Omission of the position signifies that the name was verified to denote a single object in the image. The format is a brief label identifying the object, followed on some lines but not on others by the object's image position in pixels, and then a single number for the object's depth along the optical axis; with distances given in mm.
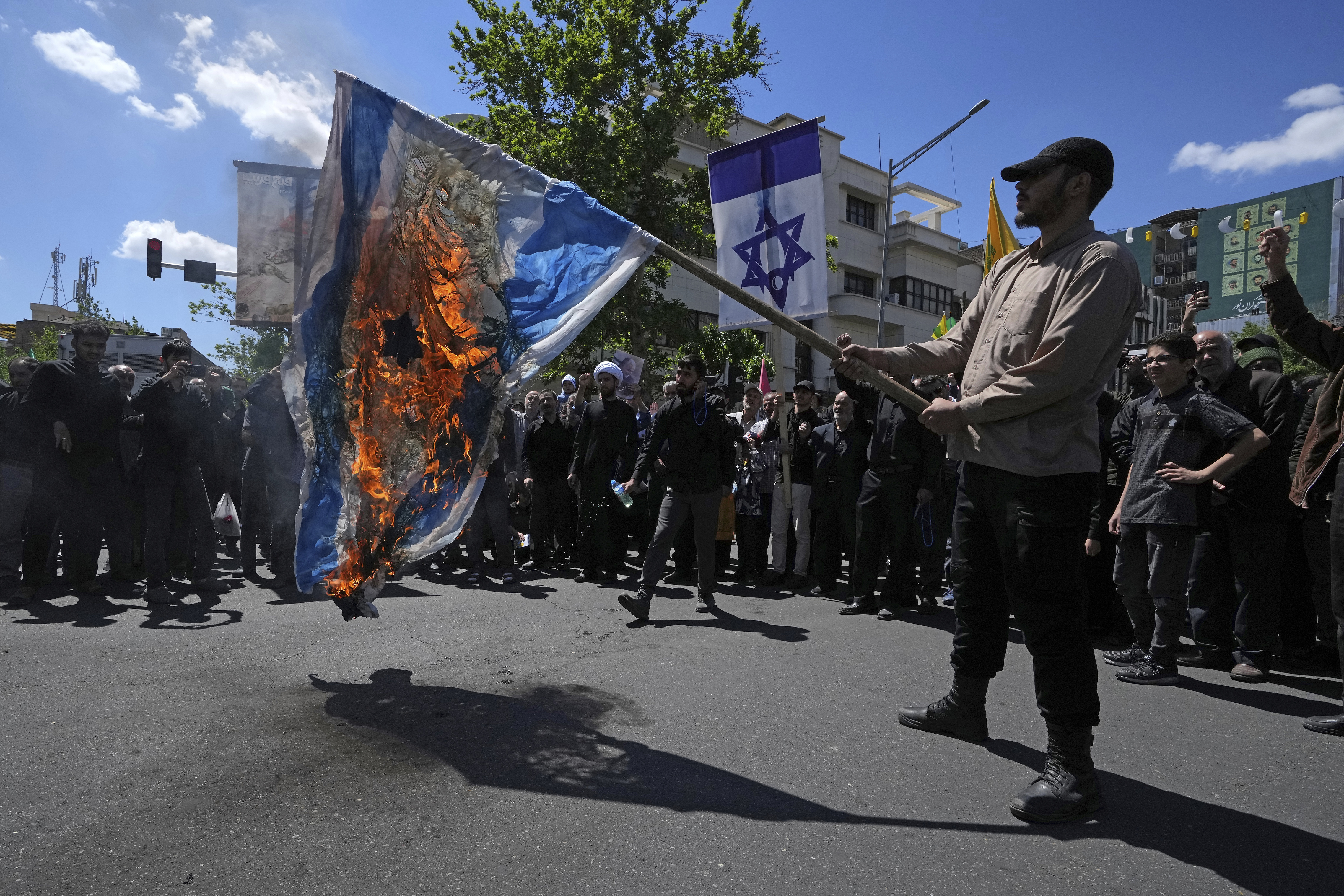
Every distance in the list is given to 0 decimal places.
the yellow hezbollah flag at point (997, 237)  9695
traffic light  17808
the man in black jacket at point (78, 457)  6746
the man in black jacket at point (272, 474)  7160
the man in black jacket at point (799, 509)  8523
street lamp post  21938
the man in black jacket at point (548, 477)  9148
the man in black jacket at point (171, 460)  6742
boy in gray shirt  4840
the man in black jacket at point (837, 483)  7789
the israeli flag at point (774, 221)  8078
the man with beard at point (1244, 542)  5121
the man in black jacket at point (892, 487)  6945
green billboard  48562
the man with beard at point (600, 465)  8484
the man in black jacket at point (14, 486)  7012
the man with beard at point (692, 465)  6707
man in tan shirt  2934
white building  36250
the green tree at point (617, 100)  19688
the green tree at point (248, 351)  28156
